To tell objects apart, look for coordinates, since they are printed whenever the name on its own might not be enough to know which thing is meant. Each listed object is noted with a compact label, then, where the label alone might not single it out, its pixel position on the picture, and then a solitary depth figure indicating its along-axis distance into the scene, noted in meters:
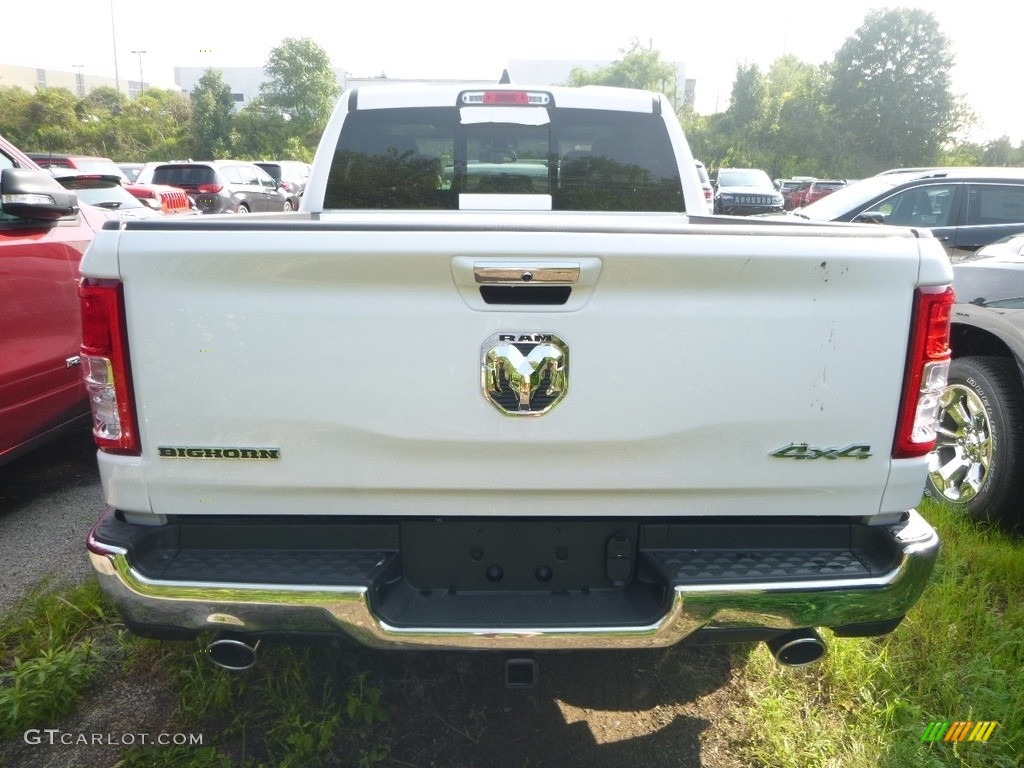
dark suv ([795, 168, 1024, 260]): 8.18
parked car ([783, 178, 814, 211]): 25.07
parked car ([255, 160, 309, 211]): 23.69
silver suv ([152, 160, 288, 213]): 17.25
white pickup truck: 2.04
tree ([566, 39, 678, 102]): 62.09
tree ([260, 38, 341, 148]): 51.28
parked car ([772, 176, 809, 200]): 30.25
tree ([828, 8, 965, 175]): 52.06
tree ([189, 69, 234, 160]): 48.91
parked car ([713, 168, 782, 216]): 17.42
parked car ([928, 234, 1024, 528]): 3.84
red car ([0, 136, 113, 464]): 3.93
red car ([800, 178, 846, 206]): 24.22
